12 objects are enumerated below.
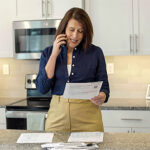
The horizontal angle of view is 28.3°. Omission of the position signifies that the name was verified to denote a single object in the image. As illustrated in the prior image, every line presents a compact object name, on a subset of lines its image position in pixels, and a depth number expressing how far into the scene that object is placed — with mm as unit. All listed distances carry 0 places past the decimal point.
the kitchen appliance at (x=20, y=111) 2869
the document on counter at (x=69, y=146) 1321
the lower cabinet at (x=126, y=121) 2729
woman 1801
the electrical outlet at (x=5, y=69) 3654
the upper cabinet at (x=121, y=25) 3021
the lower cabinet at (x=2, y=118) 2938
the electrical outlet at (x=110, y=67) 3393
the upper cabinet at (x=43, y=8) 3088
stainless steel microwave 3111
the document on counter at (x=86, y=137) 1453
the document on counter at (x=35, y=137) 1464
